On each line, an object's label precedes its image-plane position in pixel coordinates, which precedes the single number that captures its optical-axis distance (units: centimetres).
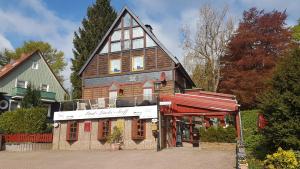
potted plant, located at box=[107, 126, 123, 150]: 1579
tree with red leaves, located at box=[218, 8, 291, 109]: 1971
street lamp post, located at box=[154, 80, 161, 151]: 1471
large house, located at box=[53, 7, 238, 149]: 1573
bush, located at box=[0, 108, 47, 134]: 1831
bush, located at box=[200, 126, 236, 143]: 1413
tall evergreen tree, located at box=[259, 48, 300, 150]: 894
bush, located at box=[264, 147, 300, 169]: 800
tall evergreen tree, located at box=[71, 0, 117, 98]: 2709
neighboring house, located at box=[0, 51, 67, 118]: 2551
